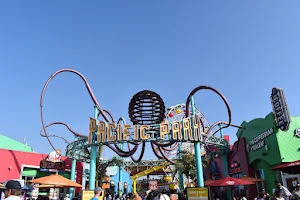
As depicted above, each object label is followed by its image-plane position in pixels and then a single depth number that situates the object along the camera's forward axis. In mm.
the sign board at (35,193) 23852
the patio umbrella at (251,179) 16703
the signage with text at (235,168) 22909
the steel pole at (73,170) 25369
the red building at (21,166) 23656
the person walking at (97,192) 6658
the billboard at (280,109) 16234
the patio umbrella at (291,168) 10102
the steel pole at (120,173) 35450
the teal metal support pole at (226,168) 22953
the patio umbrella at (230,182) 15188
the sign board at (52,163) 26641
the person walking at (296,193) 9598
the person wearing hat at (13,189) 4523
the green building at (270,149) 16562
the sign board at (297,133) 16922
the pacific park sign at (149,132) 19969
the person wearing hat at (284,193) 10133
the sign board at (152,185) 9812
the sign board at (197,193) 13398
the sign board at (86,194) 16356
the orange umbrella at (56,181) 13553
